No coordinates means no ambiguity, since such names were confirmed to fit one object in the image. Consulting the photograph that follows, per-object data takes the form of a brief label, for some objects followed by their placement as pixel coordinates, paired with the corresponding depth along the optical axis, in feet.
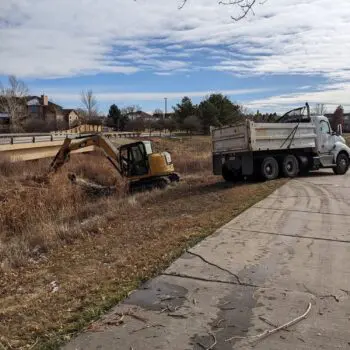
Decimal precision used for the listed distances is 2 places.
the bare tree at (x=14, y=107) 306.76
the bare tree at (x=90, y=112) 412.57
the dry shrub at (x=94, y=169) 108.06
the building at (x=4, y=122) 307.99
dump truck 65.36
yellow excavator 75.36
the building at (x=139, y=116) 455.01
